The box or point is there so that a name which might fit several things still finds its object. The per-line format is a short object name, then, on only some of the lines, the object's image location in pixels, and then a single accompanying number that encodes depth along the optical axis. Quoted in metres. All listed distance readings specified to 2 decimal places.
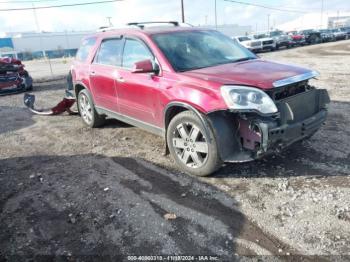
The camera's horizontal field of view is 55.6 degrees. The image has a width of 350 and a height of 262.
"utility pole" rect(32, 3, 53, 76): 75.38
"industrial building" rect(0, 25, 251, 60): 65.78
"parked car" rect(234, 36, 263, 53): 28.39
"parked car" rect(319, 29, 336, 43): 38.13
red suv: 3.71
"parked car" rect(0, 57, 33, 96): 12.56
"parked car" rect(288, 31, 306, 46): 32.89
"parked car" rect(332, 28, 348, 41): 41.16
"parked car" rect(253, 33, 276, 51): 29.08
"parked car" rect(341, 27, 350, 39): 43.31
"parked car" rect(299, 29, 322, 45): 35.62
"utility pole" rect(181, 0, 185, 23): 36.07
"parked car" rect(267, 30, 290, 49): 31.03
